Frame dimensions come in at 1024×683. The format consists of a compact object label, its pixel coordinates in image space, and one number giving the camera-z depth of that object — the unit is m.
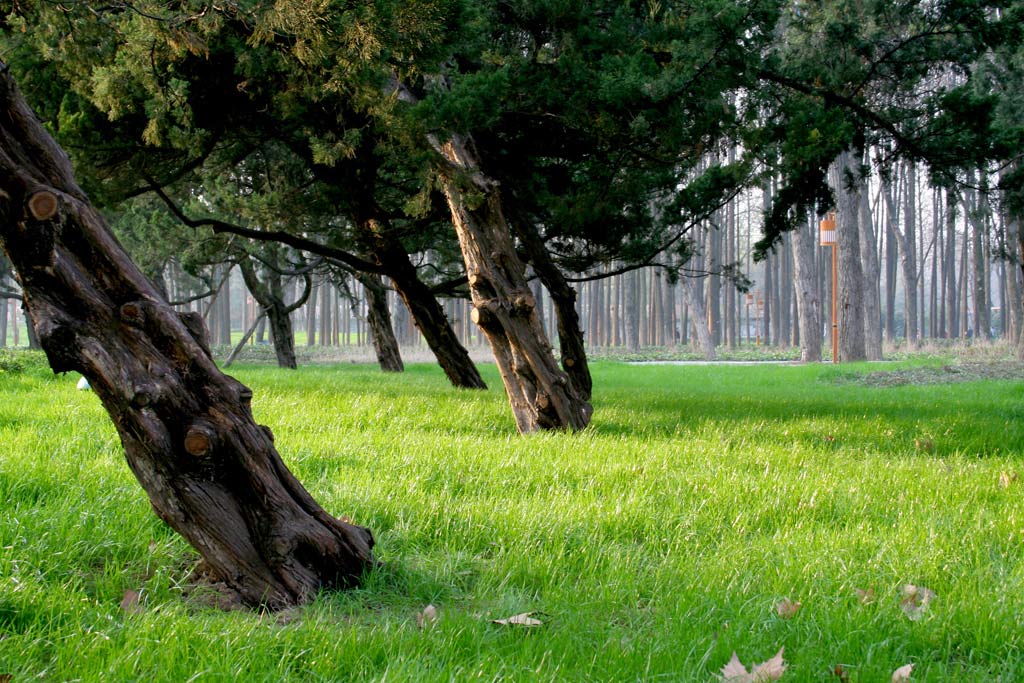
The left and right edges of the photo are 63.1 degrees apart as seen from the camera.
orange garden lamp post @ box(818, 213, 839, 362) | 22.36
